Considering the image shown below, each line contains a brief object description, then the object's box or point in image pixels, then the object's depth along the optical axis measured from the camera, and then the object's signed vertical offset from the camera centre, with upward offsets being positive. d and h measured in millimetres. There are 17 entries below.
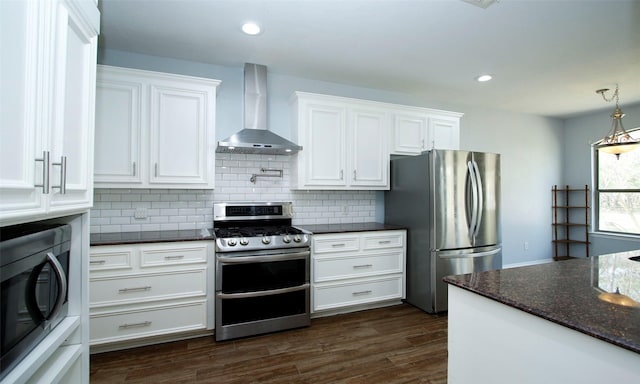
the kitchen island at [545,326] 917 -442
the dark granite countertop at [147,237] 2376 -345
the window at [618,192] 4660 +97
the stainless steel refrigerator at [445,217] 3164 -214
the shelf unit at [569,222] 5207 -422
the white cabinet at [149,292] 2322 -764
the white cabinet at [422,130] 3718 +843
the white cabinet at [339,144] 3273 +590
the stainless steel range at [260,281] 2570 -745
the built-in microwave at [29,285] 907 -304
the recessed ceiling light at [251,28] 2418 +1353
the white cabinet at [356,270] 3043 -764
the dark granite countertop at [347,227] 3148 -337
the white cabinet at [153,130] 2557 +576
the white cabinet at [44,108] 784 +269
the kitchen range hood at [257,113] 3061 +874
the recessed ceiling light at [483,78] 3505 +1385
